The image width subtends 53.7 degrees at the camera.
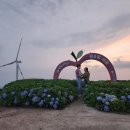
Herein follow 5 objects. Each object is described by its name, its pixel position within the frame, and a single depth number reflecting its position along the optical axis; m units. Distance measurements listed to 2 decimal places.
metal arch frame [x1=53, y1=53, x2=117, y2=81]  8.04
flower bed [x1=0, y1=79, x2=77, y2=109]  5.15
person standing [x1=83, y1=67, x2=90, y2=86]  6.76
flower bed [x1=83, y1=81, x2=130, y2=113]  4.96
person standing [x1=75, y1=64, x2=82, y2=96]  6.57
